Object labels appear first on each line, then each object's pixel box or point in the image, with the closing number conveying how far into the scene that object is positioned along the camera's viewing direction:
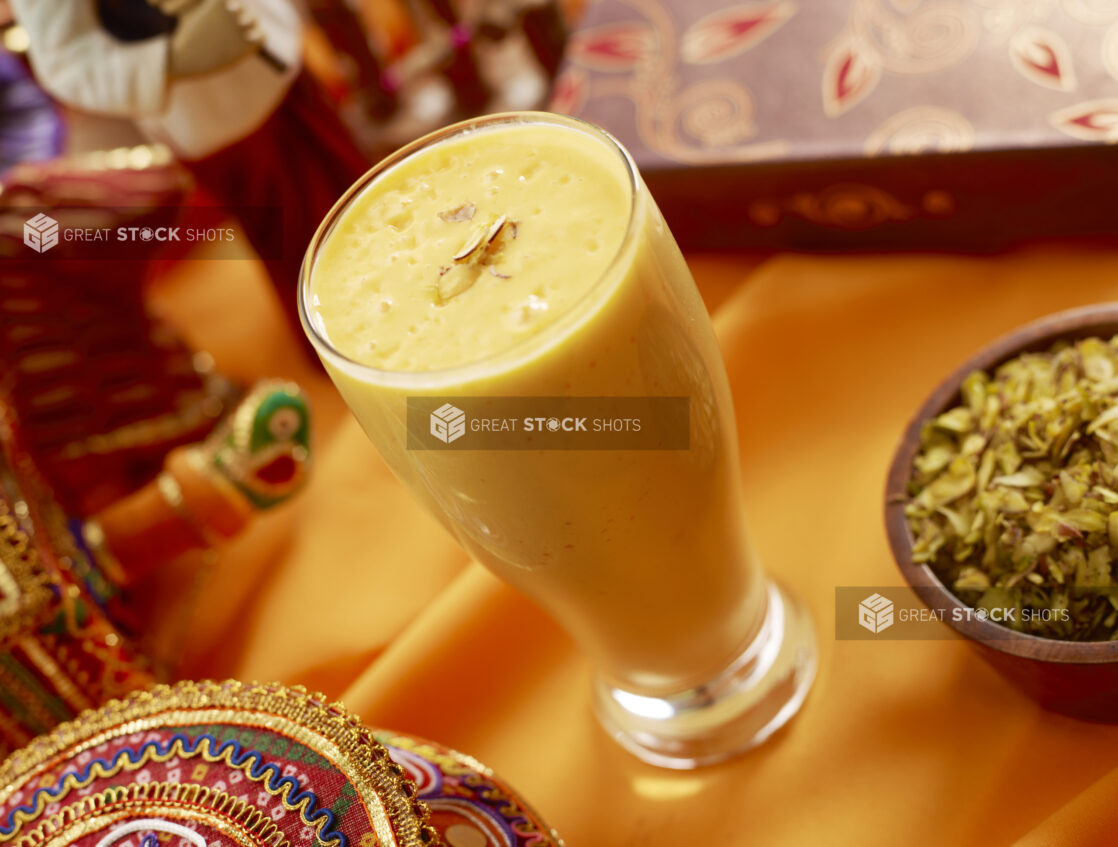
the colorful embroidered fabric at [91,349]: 0.82
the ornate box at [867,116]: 0.75
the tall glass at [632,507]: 0.45
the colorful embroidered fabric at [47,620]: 0.67
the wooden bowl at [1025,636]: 0.50
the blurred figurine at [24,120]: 1.06
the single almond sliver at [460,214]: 0.50
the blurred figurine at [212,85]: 0.73
